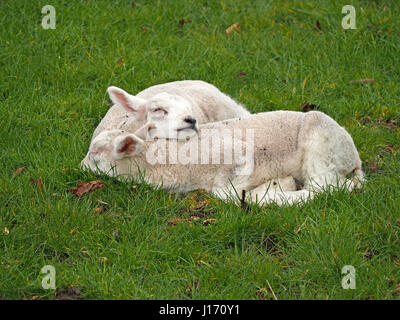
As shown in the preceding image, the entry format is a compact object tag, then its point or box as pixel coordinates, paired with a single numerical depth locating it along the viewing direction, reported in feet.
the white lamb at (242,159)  31.86
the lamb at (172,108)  33.01
